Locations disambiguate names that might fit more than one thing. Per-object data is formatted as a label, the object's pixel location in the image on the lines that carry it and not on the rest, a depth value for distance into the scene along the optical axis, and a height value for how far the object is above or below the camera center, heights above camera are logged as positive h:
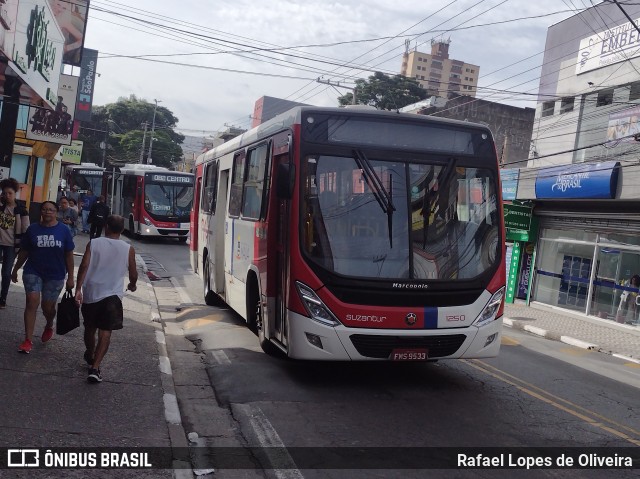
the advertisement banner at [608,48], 19.78 +6.88
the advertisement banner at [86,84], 40.91 +6.89
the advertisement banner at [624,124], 18.58 +4.13
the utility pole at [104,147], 58.58 +4.25
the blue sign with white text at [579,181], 17.34 +2.20
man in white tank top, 6.45 -0.91
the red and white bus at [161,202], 27.39 -0.01
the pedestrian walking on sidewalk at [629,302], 17.50 -1.04
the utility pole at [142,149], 64.61 +5.03
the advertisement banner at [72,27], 28.47 +7.30
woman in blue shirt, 7.09 -0.80
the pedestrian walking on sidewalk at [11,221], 8.46 -0.51
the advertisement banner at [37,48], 11.38 +2.80
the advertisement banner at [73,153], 43.90 +2.52
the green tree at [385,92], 50.34 +11.22
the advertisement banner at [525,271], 22.06 -0.69
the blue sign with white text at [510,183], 22.16 +2.26
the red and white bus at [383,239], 6.80 -0.08
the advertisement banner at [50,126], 17.62 +1.66
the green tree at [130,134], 69.69 +7.30
